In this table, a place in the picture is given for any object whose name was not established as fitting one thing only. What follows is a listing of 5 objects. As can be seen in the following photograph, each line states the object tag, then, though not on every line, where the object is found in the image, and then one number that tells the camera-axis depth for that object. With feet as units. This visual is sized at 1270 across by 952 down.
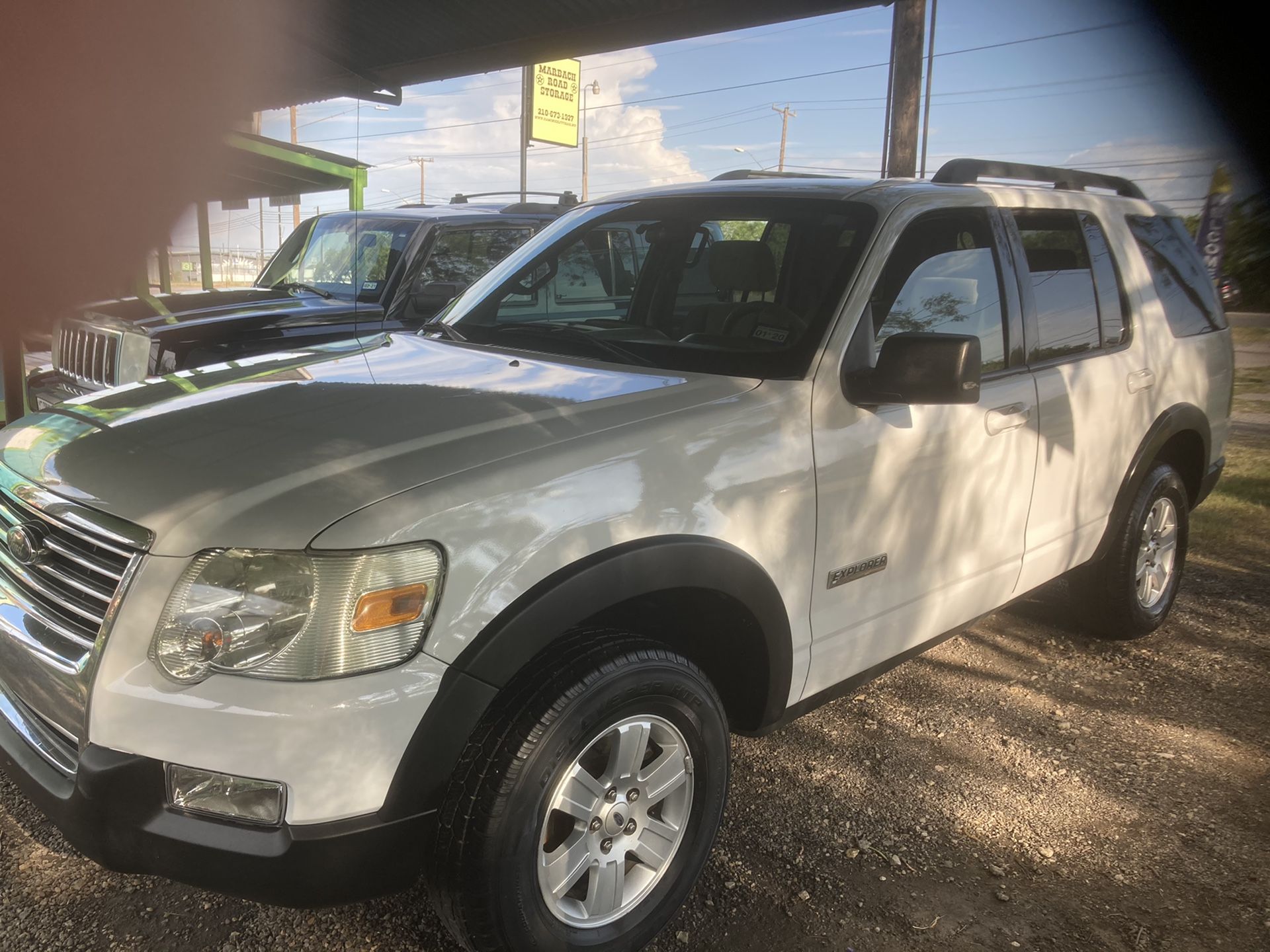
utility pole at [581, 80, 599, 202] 171.91
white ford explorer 6.16
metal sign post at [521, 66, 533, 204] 93.61
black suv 17.19
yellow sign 136.56
